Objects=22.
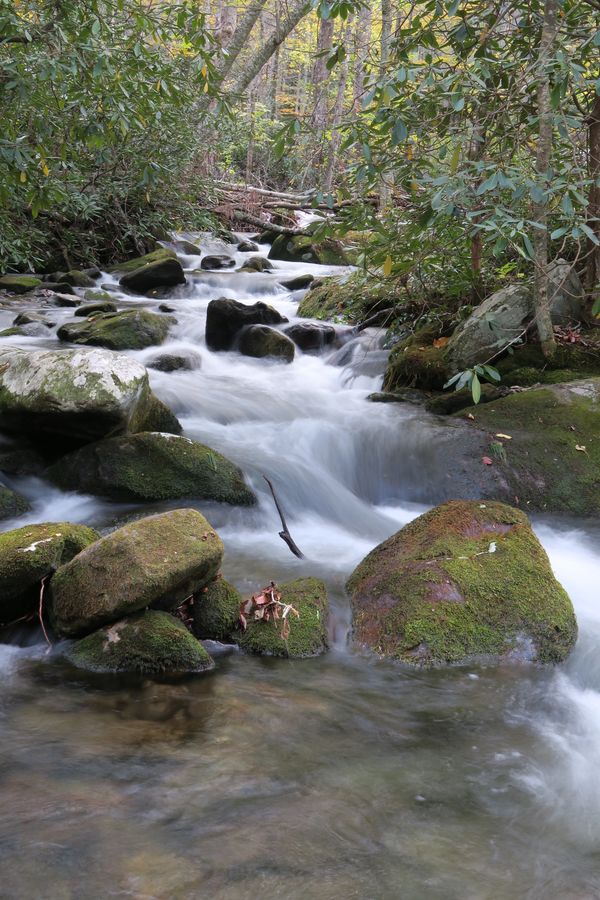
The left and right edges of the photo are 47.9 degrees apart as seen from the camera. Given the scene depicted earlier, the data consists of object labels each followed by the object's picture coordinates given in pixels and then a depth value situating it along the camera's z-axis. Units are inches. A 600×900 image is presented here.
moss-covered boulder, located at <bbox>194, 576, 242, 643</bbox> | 141.5
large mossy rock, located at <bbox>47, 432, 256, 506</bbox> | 209.5
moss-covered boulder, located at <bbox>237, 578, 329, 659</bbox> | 137.3
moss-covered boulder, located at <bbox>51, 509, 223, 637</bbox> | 128.0
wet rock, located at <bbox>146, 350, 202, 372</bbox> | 341.1
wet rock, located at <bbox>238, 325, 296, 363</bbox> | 372.5
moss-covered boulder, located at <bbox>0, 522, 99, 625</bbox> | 135.9
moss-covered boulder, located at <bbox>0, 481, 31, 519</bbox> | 200.7
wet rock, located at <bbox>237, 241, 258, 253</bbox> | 673.6
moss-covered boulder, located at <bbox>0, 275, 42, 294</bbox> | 468.8
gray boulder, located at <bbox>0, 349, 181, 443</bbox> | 204.2
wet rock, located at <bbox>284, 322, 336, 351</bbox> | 383.9
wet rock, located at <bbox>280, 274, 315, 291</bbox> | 524.1
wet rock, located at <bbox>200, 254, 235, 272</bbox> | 585.0
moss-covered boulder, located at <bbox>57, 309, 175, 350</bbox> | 356.8
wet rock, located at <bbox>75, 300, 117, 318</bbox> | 415.8
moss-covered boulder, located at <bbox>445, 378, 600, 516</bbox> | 220.5
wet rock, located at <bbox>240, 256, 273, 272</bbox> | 582.9
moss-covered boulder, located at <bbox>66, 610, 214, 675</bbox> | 126.4
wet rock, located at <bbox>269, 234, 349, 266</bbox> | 633.0
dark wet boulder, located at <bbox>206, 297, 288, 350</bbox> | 382.6
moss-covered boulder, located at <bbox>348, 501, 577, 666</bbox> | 137.7
